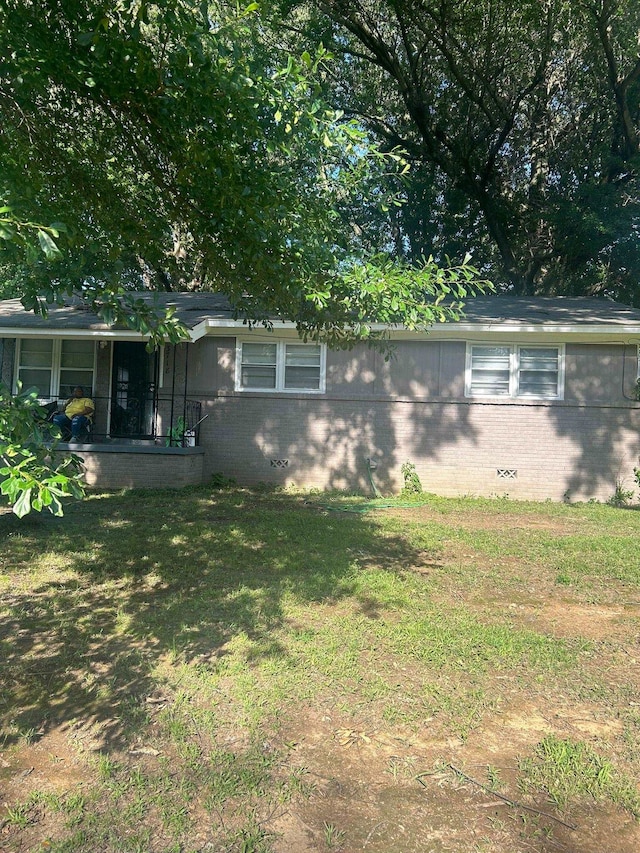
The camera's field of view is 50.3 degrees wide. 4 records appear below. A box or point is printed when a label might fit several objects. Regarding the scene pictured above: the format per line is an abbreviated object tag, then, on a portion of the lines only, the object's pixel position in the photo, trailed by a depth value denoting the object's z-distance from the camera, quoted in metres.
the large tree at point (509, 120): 16.12
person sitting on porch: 12.27
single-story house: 11.80
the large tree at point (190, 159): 4.33
